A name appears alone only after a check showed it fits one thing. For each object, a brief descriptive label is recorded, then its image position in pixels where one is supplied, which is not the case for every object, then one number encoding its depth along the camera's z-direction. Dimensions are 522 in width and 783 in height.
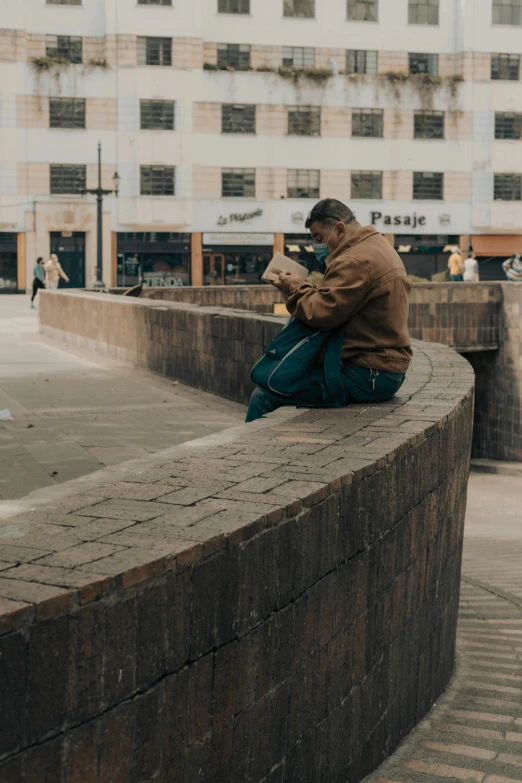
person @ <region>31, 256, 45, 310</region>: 34.47
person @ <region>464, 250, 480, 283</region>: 40.04
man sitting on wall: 6.32
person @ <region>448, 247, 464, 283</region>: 40.34
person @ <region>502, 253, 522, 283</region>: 41.31
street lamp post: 42.44
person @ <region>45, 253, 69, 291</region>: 37.09
